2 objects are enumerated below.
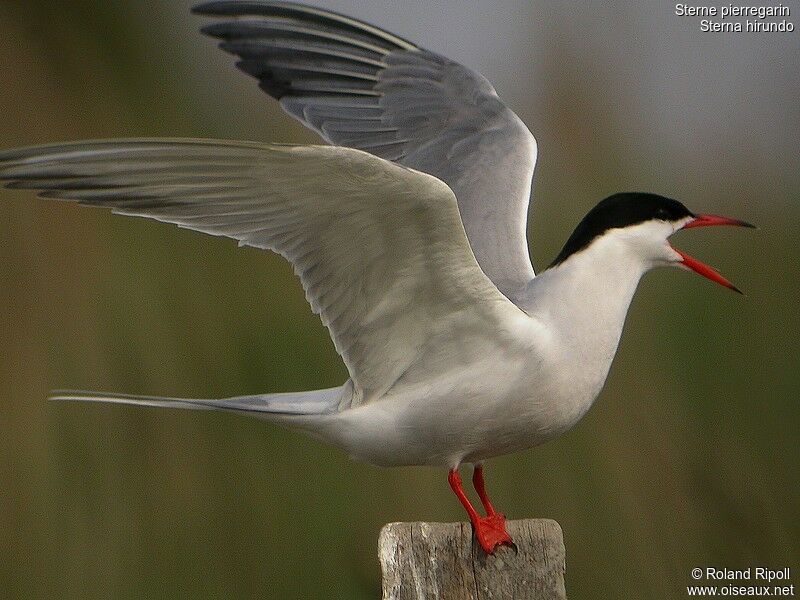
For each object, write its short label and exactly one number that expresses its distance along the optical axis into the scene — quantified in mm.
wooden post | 5465
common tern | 5352
